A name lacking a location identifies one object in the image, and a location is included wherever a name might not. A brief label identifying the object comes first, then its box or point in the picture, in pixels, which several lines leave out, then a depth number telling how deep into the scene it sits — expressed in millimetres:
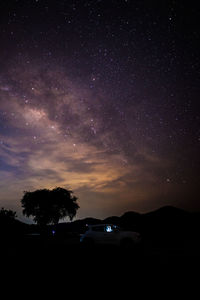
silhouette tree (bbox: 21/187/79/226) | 44531
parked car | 11672
